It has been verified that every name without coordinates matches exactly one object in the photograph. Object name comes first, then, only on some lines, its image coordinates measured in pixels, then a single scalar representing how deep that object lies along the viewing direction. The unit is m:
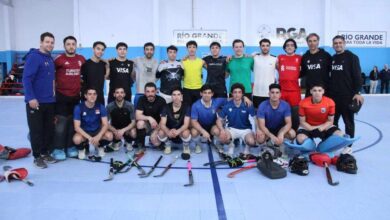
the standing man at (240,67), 5.61
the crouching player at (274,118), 4.80
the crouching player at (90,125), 4.86
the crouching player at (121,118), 5.25
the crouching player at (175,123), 5.06
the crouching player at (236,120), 5.03
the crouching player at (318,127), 4.61
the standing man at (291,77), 5.30
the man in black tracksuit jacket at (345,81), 5.04
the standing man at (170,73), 5.71
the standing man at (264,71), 5.50
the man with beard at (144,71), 5.81
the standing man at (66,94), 4.83
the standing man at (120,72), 5.62
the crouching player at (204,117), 5.07
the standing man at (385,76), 15.30
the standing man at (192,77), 5.74
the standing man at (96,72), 5.21
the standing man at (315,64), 5.18
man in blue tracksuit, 4.29
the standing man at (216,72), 5.72
